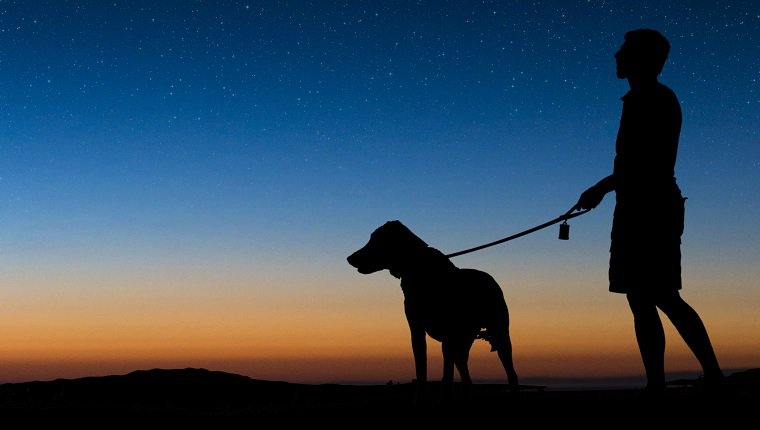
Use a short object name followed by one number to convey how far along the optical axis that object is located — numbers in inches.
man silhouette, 227.6
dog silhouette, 351.9
